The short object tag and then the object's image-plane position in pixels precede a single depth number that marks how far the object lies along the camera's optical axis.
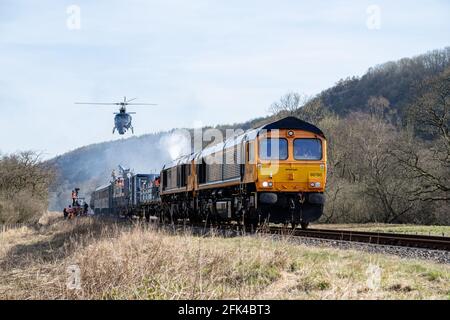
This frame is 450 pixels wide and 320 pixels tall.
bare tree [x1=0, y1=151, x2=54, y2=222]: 44.06
